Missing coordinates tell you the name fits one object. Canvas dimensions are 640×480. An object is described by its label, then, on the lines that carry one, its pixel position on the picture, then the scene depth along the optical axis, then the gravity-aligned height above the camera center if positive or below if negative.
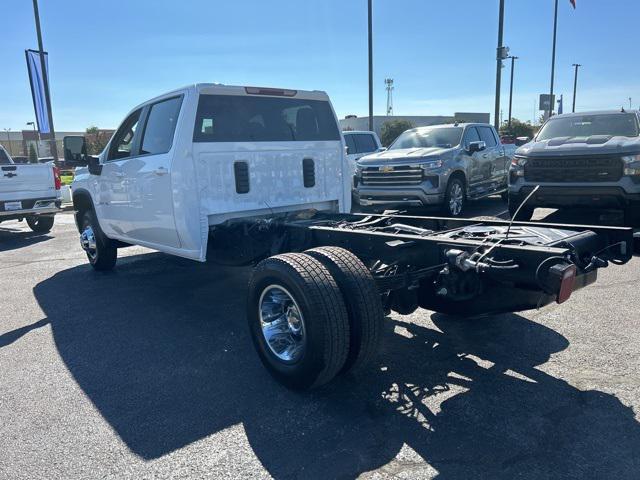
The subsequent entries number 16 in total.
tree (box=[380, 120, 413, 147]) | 49.69 +0.12
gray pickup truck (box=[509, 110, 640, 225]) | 7.91 -0.64
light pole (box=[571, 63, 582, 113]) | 58.38 +4.61
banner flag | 17.44 +1.73
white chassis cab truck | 3.29 -0.81
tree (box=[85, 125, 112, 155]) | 50.33 -0.07
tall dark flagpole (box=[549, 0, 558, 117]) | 34.67 +5.12
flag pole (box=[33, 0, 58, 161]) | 17.33 +2.03
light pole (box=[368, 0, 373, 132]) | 21.30 +2.73
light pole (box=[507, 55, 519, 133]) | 42.56 +2.85
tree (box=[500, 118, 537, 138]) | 48.74 -0.19
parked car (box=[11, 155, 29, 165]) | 15.22 -0.53
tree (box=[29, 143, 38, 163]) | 43.01 -0.82
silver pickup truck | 10.07 -0.80
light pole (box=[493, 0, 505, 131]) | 19.30 +2.78
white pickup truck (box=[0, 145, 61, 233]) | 10.48 -1.02
